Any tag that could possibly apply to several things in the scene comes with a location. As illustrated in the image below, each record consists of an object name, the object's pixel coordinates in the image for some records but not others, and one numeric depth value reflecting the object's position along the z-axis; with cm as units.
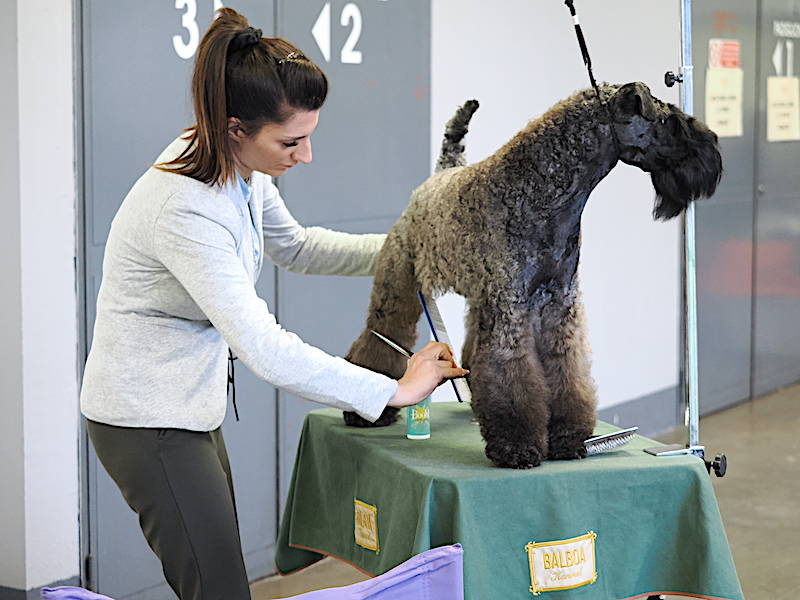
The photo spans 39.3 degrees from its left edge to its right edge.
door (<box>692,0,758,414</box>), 552
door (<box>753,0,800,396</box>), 598
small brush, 211
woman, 183
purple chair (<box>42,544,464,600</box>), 139
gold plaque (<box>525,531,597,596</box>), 200
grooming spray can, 224
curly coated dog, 189
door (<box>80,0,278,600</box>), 296
